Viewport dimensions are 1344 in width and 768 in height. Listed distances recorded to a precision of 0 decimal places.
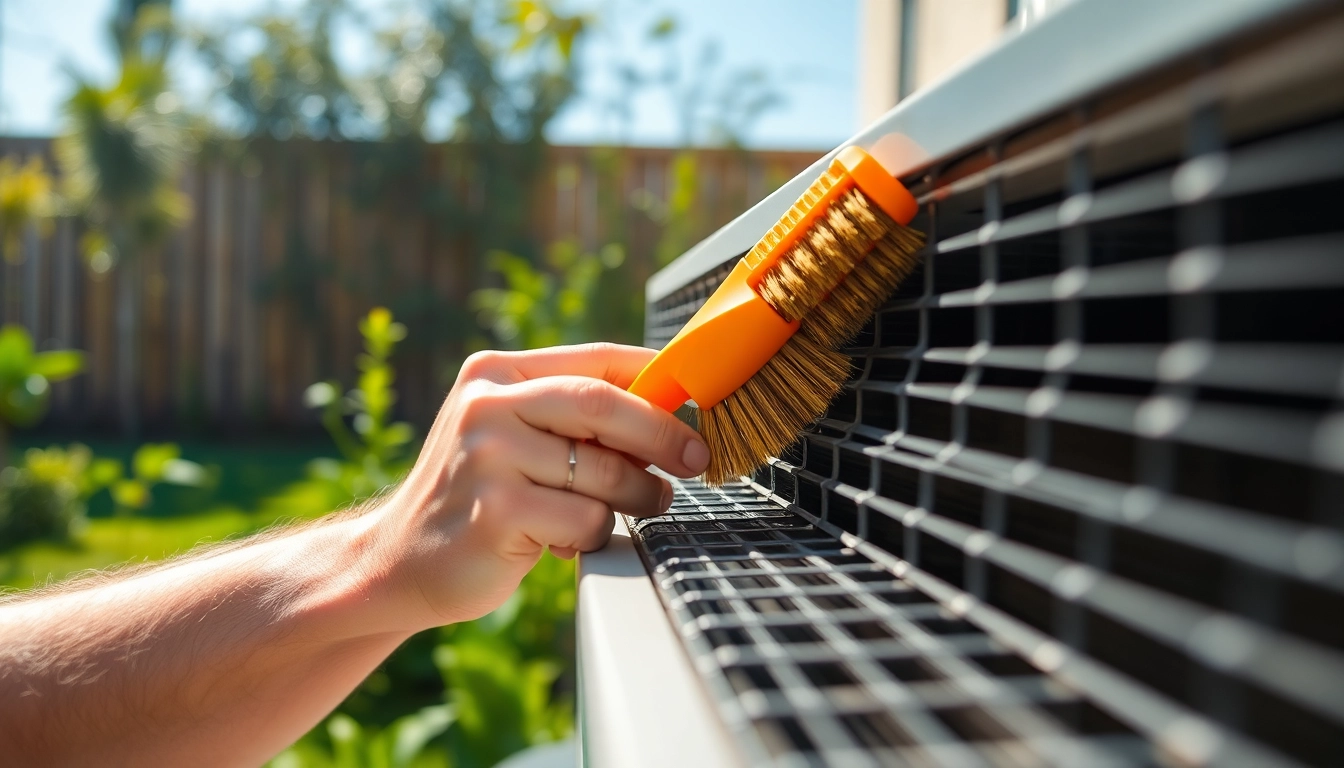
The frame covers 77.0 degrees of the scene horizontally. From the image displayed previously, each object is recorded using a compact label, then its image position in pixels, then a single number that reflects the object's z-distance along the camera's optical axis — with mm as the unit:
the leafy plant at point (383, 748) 1880
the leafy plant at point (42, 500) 4539
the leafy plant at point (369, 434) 2745
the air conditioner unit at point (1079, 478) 269
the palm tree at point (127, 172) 7277
